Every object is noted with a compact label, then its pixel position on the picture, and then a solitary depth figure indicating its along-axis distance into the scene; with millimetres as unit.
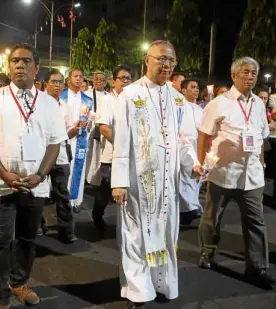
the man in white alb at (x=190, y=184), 6621
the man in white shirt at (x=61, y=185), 5496
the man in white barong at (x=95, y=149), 7223
